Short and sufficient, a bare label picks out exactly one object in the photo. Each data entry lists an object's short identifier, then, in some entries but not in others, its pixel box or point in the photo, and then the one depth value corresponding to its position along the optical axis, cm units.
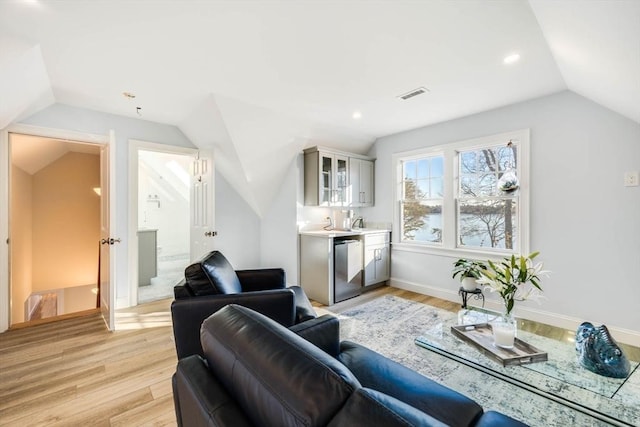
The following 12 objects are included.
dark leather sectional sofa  58
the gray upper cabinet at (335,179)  391
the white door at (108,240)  275
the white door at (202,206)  358
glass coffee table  121
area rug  147
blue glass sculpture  138
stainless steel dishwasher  360
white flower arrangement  171
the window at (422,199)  394
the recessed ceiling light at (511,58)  216
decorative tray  152
